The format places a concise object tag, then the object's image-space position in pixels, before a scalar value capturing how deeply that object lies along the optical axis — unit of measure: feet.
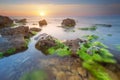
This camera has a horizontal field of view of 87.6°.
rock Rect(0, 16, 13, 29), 79.16
